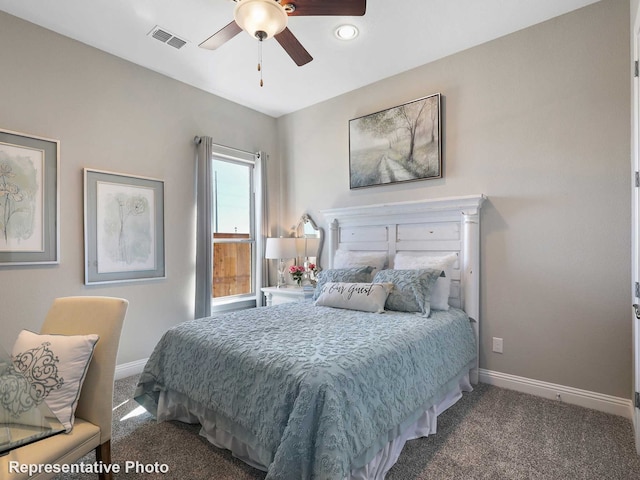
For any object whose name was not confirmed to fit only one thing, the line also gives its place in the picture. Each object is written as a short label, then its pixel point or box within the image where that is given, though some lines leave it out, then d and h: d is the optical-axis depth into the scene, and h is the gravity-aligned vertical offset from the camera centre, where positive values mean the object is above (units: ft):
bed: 4.70 -2.31
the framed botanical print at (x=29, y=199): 8.25 +1.10
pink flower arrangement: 13.50 -1.26
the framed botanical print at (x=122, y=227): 9.73 +0.45
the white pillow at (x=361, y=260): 11.02 -0.67
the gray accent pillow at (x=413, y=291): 8.61 -1.34
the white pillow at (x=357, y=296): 8.77 -1.50
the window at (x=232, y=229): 13.33 +0.49
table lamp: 13.08 -0.29
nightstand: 12.17 -2.00
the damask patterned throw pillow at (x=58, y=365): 4.93 -1.84
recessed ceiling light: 8.89 +5.55
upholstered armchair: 4.30 -2.29
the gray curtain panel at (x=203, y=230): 11.92 +0.40
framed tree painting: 10.64 +3.19
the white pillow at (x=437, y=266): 9.21 -0.77
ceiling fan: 5.71 +3.94
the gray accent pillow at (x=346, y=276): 10.28 -1.11
